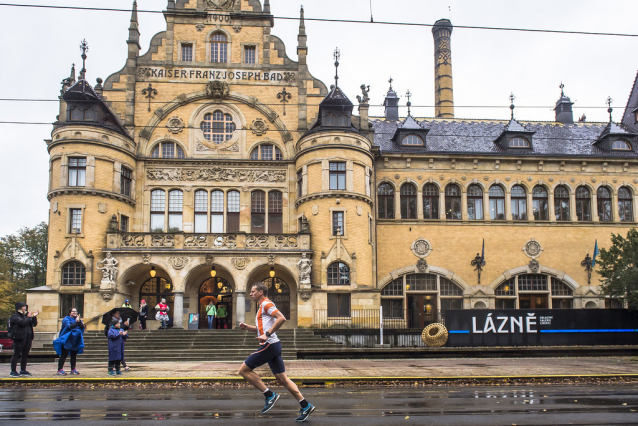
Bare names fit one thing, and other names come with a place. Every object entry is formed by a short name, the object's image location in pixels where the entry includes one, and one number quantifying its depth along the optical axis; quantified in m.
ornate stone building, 28.08
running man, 8.23
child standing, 14.41
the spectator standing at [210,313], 27.03
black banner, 22.42
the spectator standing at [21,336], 14.31
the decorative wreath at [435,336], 22.12
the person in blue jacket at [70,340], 14.54
